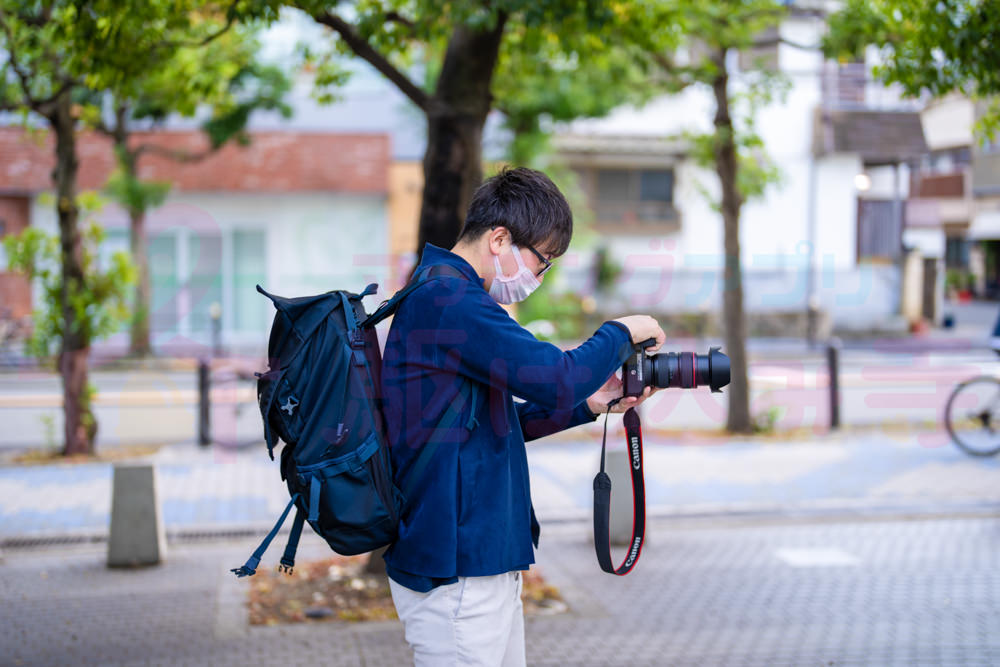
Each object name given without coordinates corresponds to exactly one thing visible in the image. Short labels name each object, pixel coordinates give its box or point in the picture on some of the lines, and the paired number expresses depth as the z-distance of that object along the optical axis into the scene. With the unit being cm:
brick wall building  2281
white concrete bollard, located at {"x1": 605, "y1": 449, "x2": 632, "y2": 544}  675
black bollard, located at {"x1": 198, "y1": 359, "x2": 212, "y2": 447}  1070
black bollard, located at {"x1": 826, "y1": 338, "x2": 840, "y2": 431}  1177
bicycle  984
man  237
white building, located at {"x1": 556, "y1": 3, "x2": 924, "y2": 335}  2789
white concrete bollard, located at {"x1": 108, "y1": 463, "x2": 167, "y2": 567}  625
